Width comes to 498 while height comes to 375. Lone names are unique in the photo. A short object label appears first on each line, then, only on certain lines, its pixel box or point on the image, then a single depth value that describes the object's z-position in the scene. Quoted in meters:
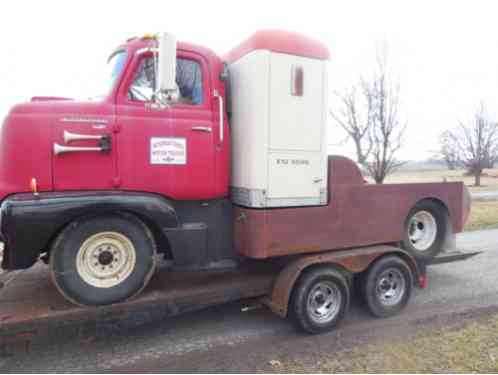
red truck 3.21
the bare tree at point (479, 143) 31.12
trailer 3.06
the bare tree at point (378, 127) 14.07
